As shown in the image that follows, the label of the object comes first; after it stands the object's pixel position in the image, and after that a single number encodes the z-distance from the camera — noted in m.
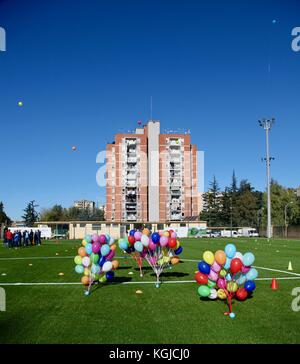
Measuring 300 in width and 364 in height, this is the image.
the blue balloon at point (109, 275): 14.48
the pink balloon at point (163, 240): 13.85
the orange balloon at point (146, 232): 15.31
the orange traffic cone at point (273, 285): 12.95
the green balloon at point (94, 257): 12.59
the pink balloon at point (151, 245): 14.16
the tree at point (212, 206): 111.12
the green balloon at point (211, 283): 10.24
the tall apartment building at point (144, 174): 102.38
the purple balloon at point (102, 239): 13.57
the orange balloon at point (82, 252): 12.85
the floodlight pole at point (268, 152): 59.94
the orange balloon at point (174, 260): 14.84
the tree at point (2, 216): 117.56
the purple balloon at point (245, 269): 9.98
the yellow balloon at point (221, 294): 10.19
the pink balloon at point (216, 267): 9.80
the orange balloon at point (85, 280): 12.65
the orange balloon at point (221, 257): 9.70
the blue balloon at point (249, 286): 10.25
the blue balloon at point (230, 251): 9.90
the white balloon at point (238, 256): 9.91
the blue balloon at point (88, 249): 12.63
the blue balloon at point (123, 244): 15.61
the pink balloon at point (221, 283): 9.87
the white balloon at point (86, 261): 12.53
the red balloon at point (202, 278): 10.16
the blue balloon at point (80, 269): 12.65
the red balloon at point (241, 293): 10.32
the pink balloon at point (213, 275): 9.91
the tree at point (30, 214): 122.26
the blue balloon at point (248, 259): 9.74
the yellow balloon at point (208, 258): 9.91
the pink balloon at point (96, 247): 12.53
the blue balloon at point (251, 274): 10.06
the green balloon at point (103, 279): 14.10
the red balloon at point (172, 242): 14.11
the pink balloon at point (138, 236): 15.18
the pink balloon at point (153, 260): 14.45
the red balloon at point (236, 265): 9.53
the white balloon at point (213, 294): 10.40
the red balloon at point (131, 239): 15.40
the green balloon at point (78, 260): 12.98
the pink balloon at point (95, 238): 13.31
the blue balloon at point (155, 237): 13.90
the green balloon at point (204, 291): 10.31
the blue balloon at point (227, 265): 9.77
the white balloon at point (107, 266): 12.67
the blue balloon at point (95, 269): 12.48
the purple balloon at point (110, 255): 13.30
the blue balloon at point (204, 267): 9.93
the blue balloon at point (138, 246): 14.16
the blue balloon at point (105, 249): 12.75
